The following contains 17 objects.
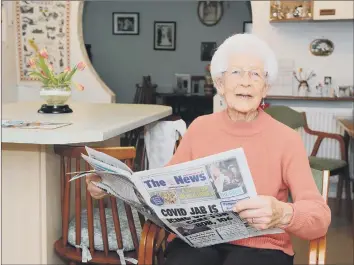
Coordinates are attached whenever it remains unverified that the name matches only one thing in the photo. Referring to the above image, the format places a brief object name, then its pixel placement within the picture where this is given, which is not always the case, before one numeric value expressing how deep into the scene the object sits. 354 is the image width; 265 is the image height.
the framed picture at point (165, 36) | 8.30
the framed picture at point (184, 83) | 8.17
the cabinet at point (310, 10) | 4.45
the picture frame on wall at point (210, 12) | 8.13
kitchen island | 2.05
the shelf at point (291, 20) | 4.54
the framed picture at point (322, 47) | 4.76
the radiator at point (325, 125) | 4.75
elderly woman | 1.57
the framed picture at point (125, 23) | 8.36
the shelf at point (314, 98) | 4.64
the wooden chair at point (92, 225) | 1.86
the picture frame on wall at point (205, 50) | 8.20
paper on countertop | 1.98
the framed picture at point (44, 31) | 4.95
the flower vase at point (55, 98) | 2.67
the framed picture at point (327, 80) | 4.77
